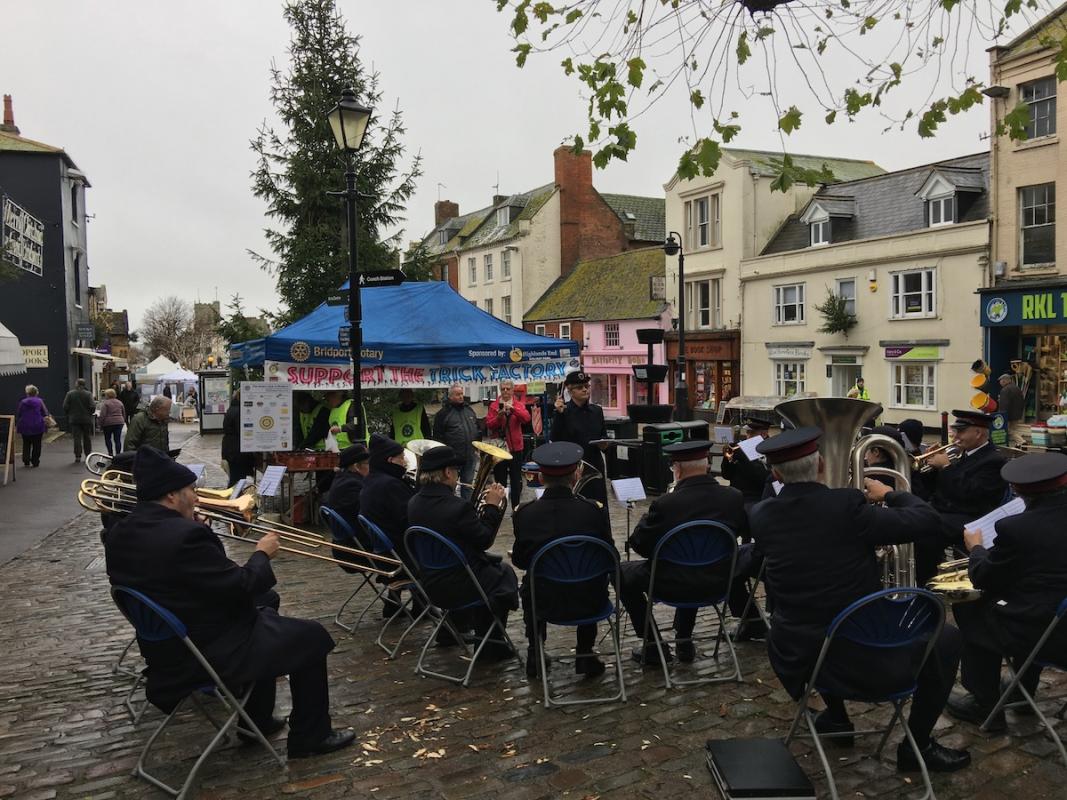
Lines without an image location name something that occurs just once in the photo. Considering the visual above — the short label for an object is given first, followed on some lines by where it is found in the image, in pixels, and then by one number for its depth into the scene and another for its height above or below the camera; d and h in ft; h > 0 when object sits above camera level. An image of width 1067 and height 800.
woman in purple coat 58.85 -1.73
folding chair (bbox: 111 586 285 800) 12.72 -3.82
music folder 11.57 -5.53
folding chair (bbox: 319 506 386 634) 21.42 -3.76
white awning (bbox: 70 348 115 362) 101.09 +5.02
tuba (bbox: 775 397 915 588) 16.47 -1.20
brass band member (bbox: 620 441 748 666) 17.12 -2.72
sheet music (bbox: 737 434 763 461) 23.31 -1.81
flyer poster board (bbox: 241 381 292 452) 36.29 -1.14
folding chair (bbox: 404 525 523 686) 17.53 -3.69
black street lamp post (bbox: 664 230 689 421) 75.41 +1.11
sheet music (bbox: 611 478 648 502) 20.74 -2.60
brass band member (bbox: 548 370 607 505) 34.19 -1.43
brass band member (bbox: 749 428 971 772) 12.69 -2.73
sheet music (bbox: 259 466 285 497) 27.81 -3.06
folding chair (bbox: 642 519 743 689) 16.89 -3.35
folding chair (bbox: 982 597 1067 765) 12.73 -4.59
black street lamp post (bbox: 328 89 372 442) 31.73 +8.74
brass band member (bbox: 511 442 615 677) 16.75 -2.84
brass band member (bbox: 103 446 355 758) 13.08 -3.06
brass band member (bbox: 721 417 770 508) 23.66 -2.58
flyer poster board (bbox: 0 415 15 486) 51.55 -3.01
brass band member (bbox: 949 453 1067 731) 13.20 -2.95
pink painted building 128.88 +10.76
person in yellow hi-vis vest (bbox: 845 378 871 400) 76.73 -0.96
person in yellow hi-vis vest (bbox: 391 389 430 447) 37.63 -1.43
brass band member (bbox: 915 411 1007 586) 21.25 -2.51
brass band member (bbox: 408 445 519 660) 17.90 -2.96
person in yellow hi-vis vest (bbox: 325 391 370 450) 34.34 -1.31
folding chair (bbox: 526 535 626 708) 16.46 -3.49
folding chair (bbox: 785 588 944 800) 12.25 -3.66
